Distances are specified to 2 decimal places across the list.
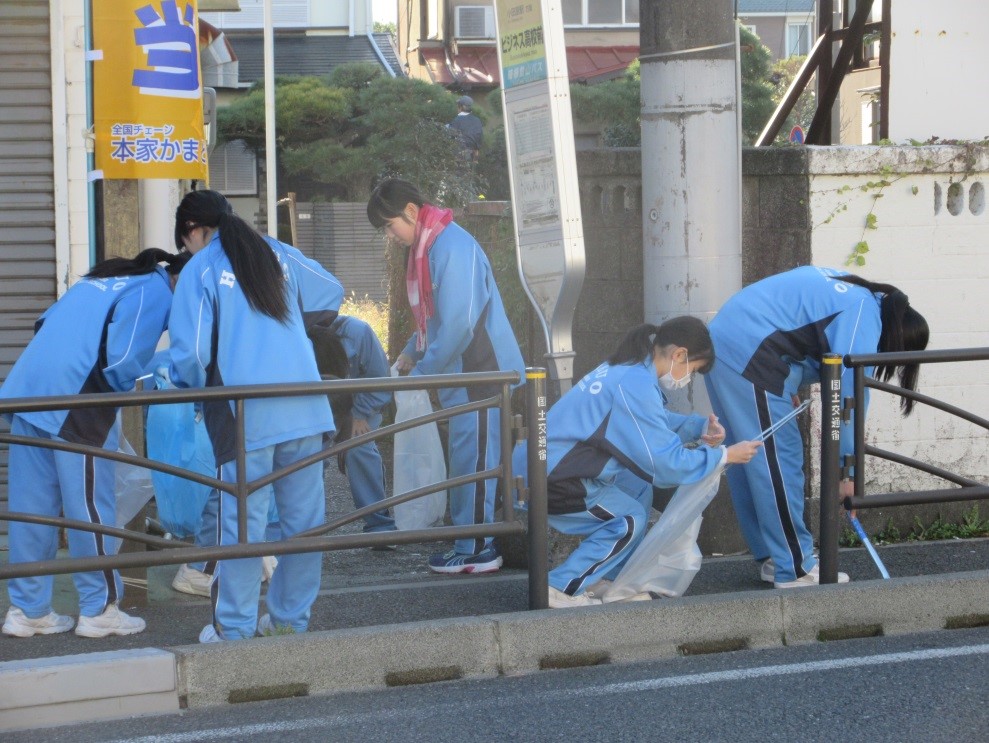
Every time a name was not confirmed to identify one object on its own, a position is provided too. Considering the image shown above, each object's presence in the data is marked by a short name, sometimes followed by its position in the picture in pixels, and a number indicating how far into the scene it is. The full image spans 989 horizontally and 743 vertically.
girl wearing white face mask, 10.82
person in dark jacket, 41.37
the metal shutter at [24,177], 14.98
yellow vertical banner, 12.09
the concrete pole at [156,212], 14.99
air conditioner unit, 60.72
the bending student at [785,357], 11.54
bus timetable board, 11.46
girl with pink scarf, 12.57
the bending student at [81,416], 10.57
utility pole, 12.86
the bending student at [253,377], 9.81
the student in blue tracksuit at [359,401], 13.79
